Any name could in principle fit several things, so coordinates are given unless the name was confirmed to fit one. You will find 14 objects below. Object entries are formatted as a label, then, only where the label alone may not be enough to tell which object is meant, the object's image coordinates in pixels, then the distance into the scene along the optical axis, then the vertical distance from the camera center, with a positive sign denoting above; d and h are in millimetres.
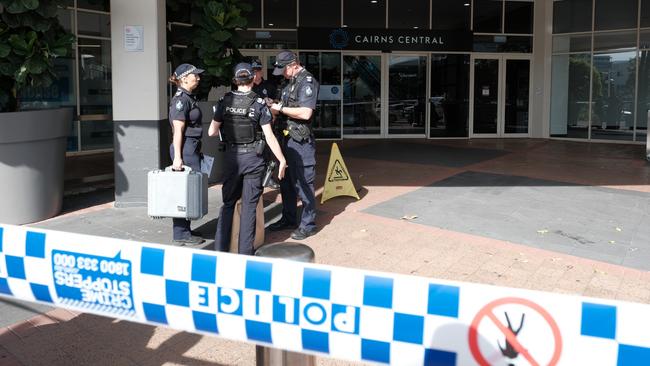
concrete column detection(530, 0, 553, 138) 16844 +1641
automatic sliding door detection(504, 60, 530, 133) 17281 +892
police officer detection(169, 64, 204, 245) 5789 -16
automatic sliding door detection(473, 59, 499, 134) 17172 +888
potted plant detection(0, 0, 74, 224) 6406 +118
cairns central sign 16016 +2326
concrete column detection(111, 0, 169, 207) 7582 +359
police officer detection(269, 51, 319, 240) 6250 -90
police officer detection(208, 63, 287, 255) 5230 -134
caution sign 8219 -741
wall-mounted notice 7578 +1103
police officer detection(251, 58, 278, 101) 7656 +538
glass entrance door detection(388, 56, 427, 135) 16891 +905
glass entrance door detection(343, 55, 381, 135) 16656 +872
